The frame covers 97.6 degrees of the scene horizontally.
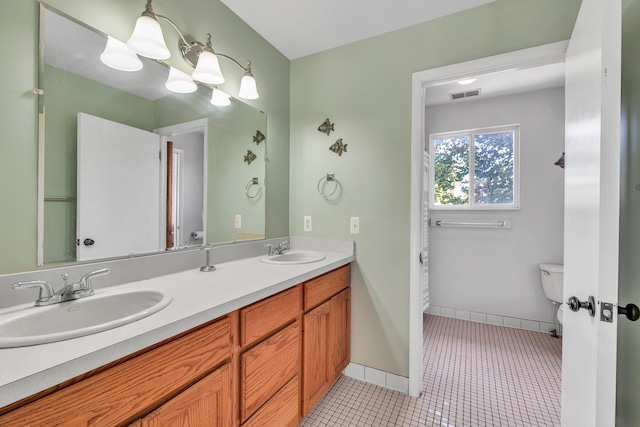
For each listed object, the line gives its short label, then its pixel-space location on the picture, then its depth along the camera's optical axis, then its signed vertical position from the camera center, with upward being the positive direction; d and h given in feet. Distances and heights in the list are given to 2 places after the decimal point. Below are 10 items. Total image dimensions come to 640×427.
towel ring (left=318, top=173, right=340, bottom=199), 6.91 +0.73
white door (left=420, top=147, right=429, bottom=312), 9.66 -1.79
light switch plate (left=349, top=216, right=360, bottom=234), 6.65 -0.31
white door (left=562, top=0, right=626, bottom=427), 2.70 +0.05
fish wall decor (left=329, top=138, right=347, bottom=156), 6.79 +1.57
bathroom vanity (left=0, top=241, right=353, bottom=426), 2.02 -1.47
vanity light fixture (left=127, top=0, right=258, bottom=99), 3.94 +2.57
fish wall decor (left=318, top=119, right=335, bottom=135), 6.93 +2.12
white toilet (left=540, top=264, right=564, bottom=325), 8.02 -2.01
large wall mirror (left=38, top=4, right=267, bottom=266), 3.44 +0.81
